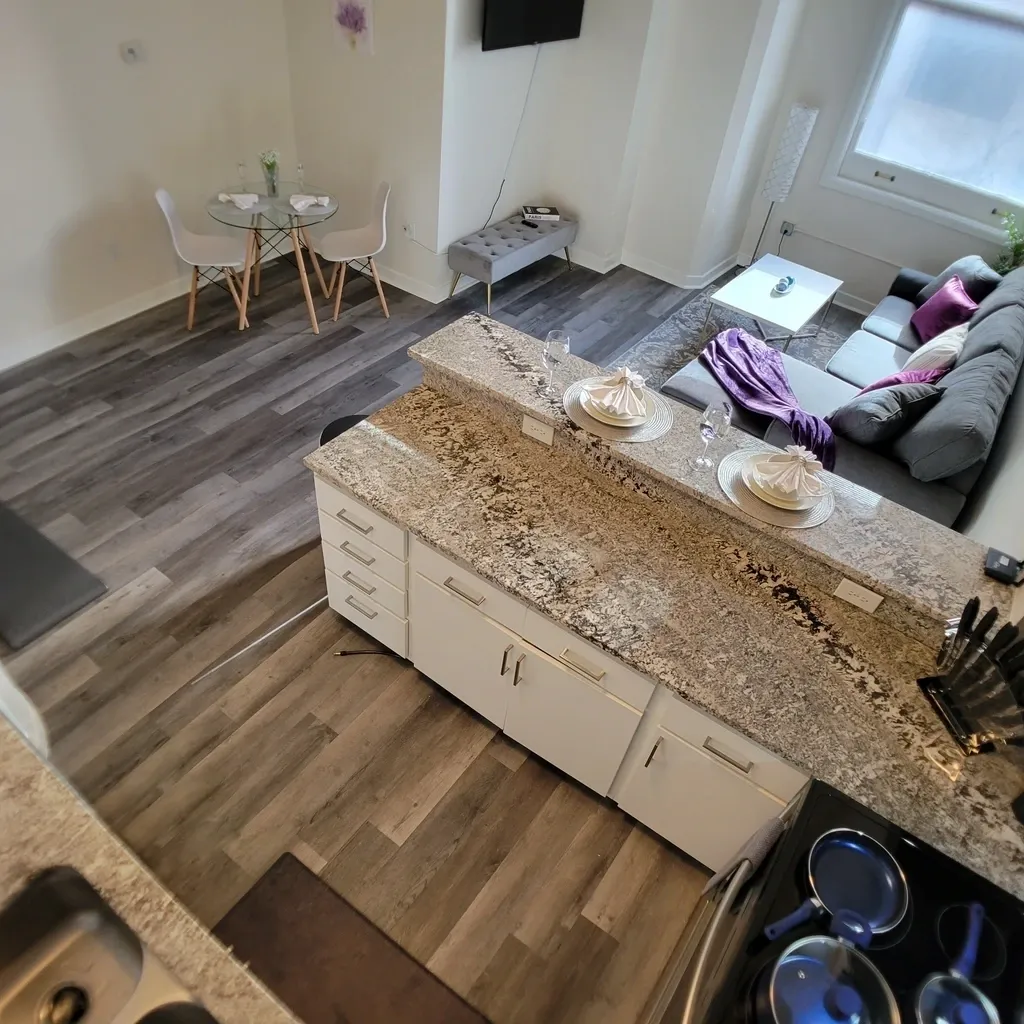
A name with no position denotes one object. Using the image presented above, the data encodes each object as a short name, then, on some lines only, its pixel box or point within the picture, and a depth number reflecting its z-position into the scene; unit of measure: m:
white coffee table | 4.09
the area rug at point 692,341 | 4.26
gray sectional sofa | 2.82
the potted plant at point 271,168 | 3.78
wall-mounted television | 3.66
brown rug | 1.83
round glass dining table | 3.77
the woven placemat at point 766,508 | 1.91
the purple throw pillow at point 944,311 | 3.89
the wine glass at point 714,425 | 2.06
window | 4.21
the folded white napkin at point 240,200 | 3.78
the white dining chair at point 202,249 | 3.67
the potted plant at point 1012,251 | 4.29
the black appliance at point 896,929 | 1.18
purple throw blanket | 3.03
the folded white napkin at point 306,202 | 3.88
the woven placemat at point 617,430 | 2.10
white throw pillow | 3.41
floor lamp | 4.67
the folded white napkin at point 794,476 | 1.92
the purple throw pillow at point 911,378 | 3.32
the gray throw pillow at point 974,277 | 4.07
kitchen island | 1.57
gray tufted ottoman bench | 4.27
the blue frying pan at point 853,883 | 1.25
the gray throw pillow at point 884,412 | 2.97
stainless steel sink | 1.08
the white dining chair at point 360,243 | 4.03
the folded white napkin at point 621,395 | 2.12
